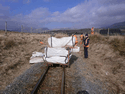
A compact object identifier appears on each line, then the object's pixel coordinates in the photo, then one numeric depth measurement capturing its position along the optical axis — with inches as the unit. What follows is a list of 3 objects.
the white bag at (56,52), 233.5
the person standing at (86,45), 326.6
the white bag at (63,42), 271.5
